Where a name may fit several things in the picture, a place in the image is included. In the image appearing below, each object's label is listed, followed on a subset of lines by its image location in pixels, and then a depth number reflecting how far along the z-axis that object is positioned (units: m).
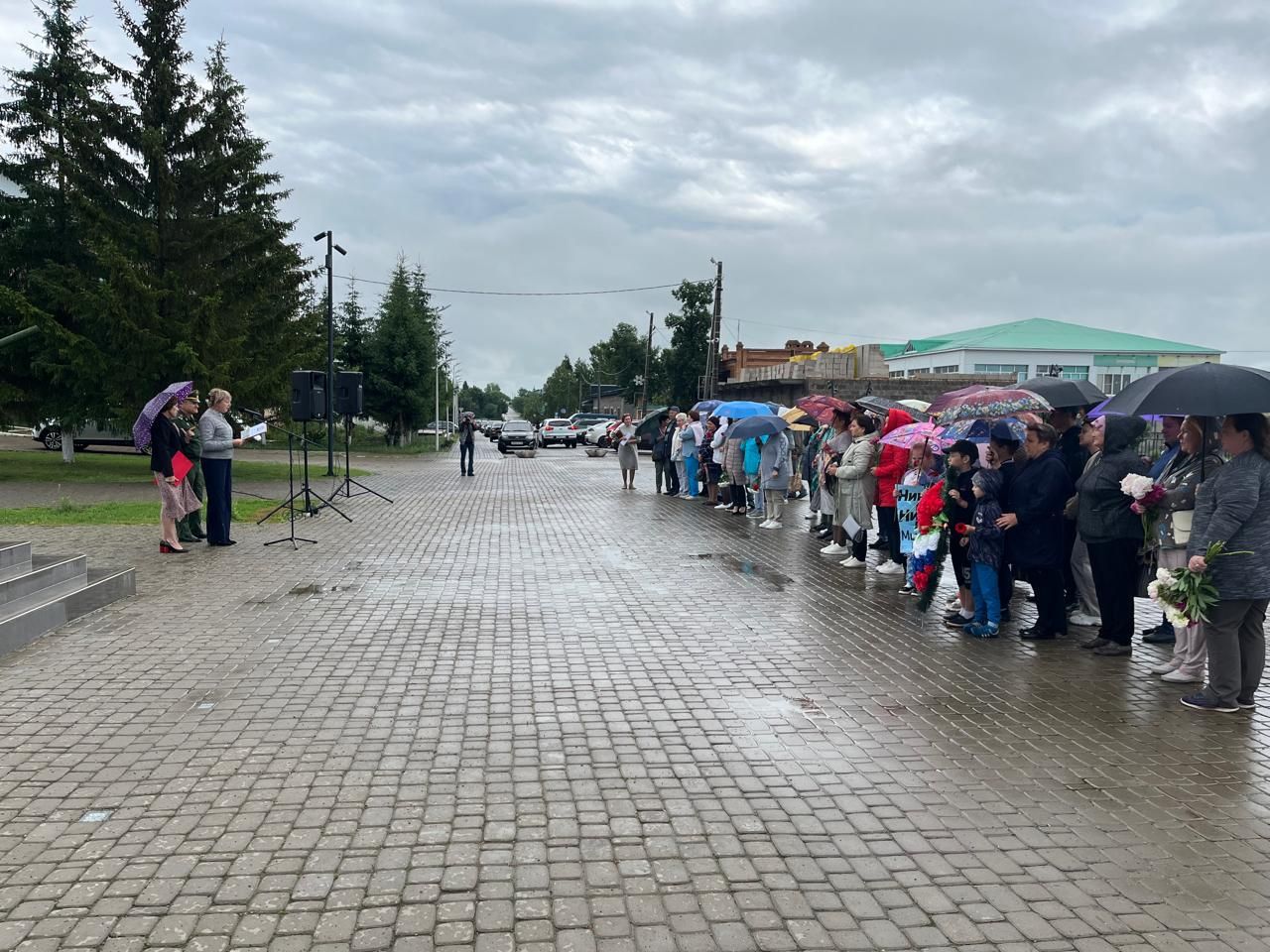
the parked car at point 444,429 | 71.84
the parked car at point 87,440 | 35.34
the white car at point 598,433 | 49.25
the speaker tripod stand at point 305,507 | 15.53
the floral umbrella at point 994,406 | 8.23
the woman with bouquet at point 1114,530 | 7.18
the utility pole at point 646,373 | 68.06
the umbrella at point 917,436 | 9.80
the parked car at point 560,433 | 55.41
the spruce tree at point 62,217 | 21.38
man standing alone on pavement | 28.83
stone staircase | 7.44
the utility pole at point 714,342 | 39.69
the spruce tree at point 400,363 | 46.12
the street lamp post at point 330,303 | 20.73
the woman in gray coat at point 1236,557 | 5.77
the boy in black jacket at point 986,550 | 7.88
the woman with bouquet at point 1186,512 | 6.53
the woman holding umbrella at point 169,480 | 11.52
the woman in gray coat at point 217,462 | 12.22
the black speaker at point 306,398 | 16.41
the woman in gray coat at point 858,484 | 11.42
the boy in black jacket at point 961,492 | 8.25
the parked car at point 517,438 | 48.22
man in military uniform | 11.96
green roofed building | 83.81
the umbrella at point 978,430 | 8.17
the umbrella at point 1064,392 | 8.77
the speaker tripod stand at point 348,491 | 19.44
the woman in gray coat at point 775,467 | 15.59
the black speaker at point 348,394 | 20.70
